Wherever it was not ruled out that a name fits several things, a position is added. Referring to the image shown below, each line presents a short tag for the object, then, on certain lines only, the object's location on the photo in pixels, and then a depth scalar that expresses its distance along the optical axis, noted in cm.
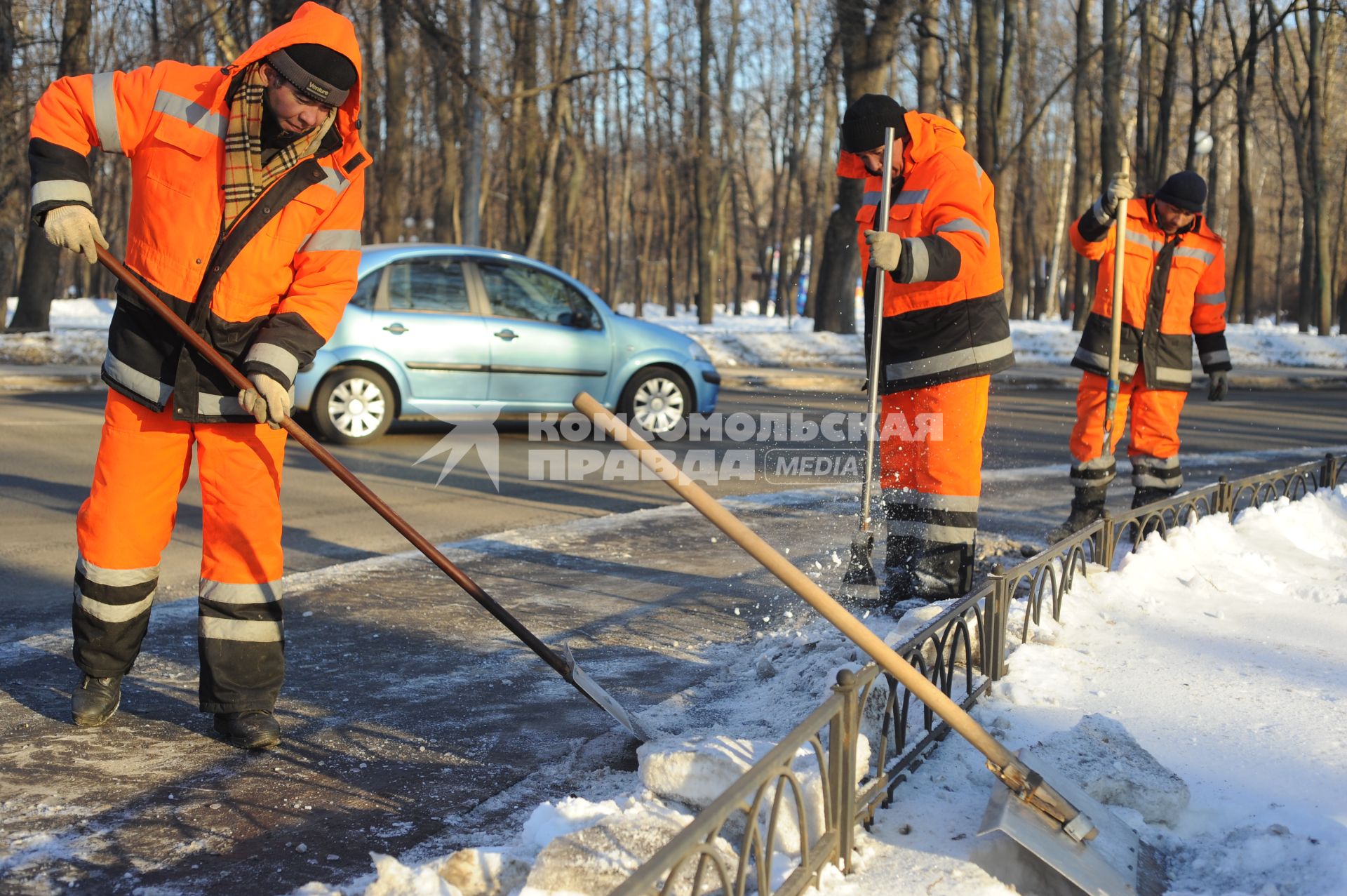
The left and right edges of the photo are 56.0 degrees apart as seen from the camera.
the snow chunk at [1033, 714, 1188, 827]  298
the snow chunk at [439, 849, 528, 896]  240
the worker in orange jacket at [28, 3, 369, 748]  345
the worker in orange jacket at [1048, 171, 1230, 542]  656
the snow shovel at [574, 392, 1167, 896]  255
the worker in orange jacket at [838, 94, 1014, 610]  452
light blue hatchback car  1002
